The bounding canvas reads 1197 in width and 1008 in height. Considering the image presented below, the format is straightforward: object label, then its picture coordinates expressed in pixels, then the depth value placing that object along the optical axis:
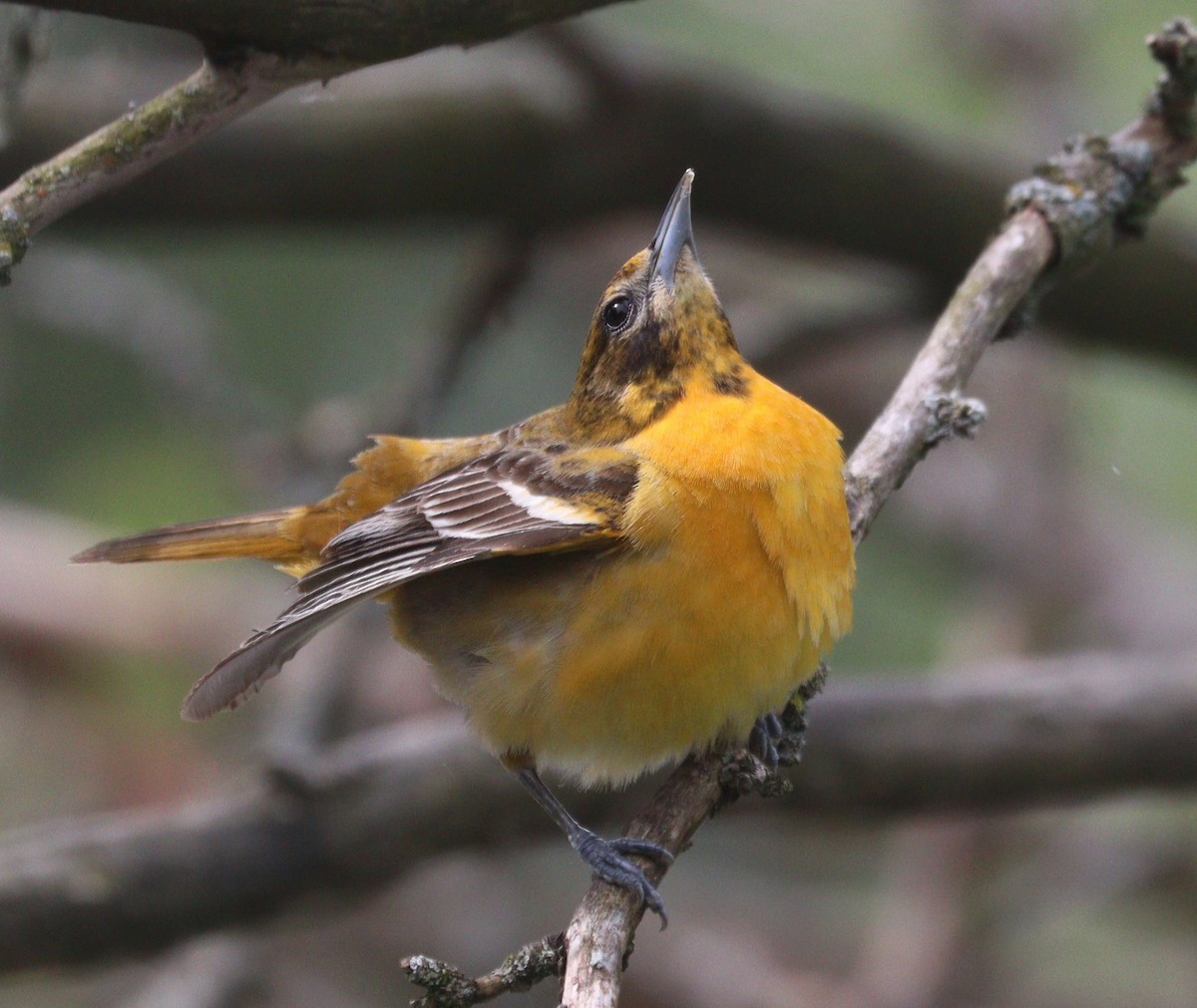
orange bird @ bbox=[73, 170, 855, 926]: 7.21
